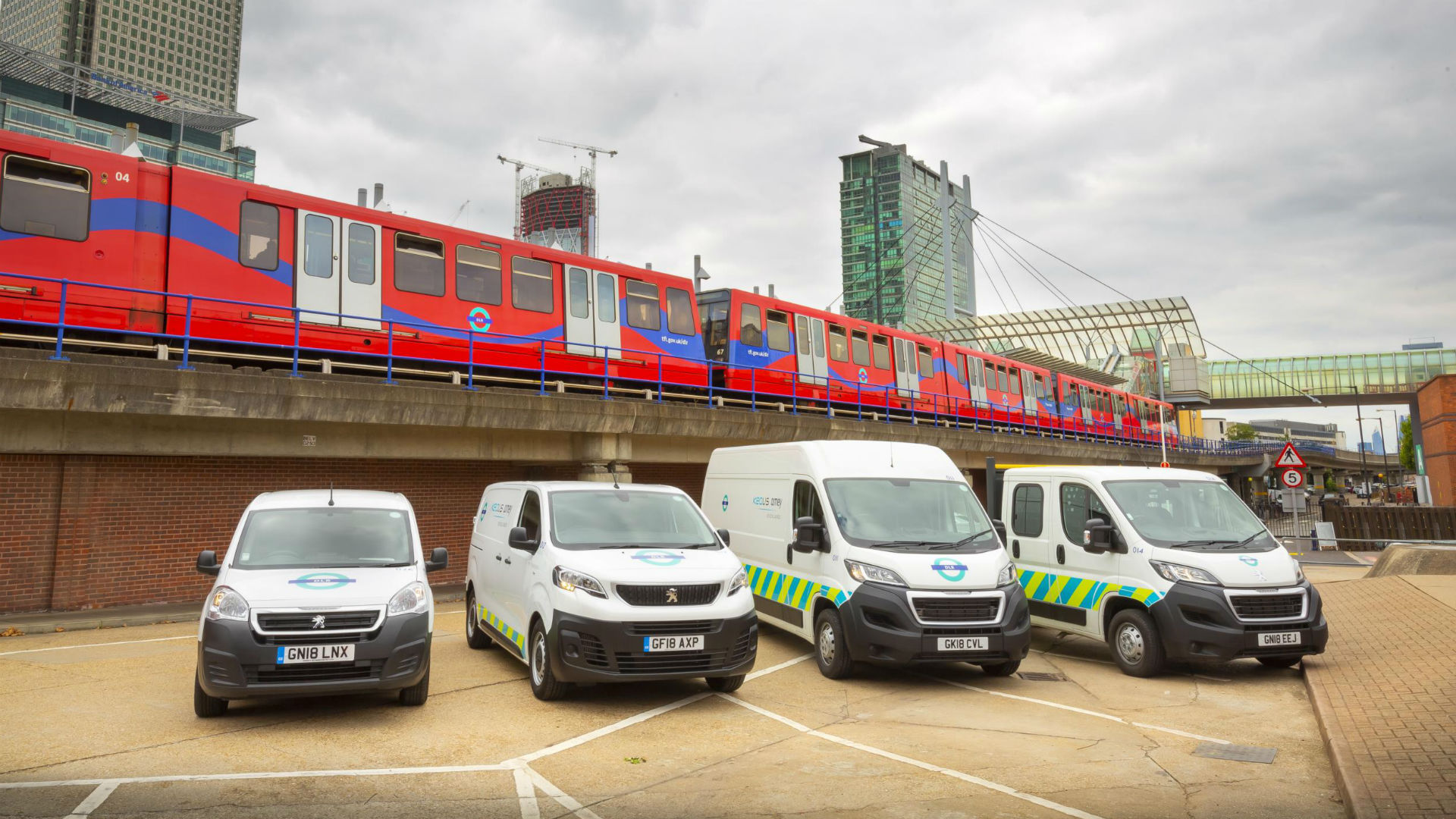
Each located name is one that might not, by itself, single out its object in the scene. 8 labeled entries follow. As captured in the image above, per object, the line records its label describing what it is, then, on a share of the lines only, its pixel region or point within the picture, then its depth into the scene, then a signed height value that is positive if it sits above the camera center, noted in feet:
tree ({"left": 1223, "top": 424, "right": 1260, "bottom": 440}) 382.83 +27.00
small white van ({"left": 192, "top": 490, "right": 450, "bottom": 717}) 20.16 -2.23
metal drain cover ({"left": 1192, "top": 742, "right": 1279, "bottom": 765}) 20.31 -5.93
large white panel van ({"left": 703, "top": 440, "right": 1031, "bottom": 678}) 26.58 -1.81
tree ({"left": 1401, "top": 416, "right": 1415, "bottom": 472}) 251.60 +12.39
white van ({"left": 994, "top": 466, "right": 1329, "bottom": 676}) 28.09 -2.44
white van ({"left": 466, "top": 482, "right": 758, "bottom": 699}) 22.74 -2.21
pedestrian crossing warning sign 65.67 +2.60
